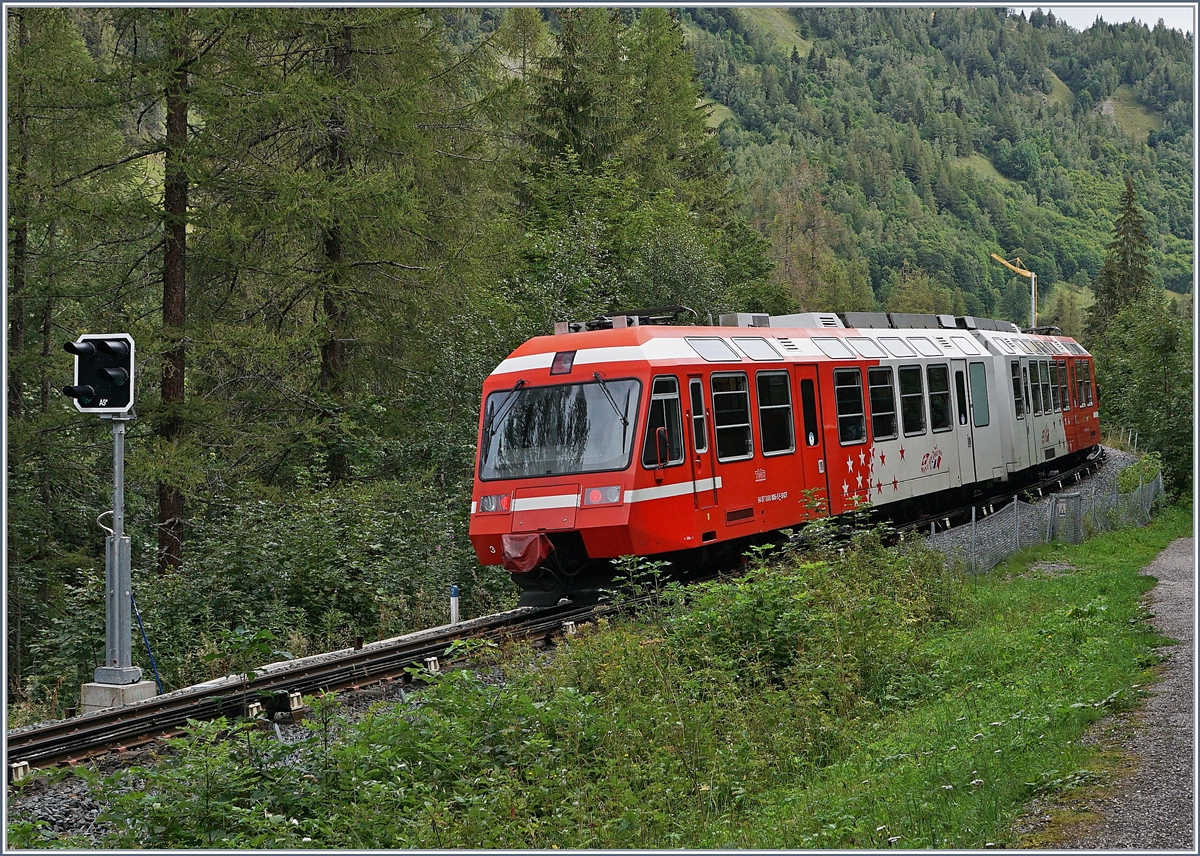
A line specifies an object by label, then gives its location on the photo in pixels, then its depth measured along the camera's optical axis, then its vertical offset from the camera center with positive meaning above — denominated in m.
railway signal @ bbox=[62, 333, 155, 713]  10.65 -0.67
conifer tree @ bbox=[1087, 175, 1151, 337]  70.88 +9.66
